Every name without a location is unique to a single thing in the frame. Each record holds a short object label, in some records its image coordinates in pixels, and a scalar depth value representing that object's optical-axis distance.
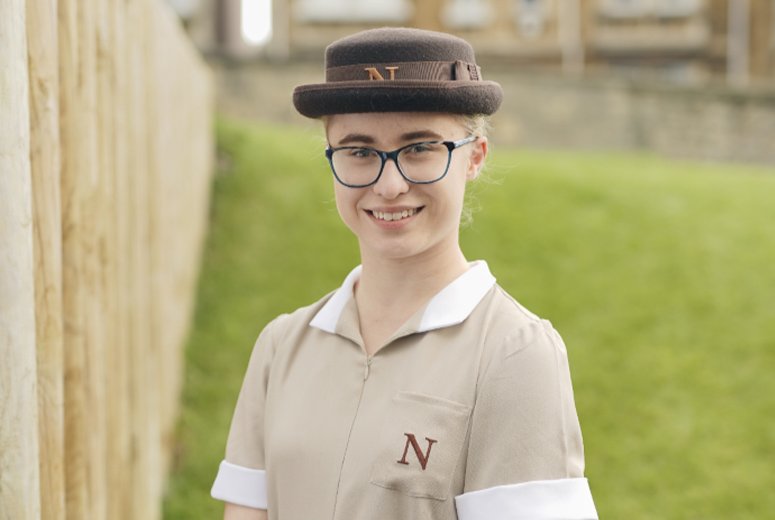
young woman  1.76
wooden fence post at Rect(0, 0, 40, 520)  1.97
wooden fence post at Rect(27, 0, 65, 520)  2.21
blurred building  24.19
